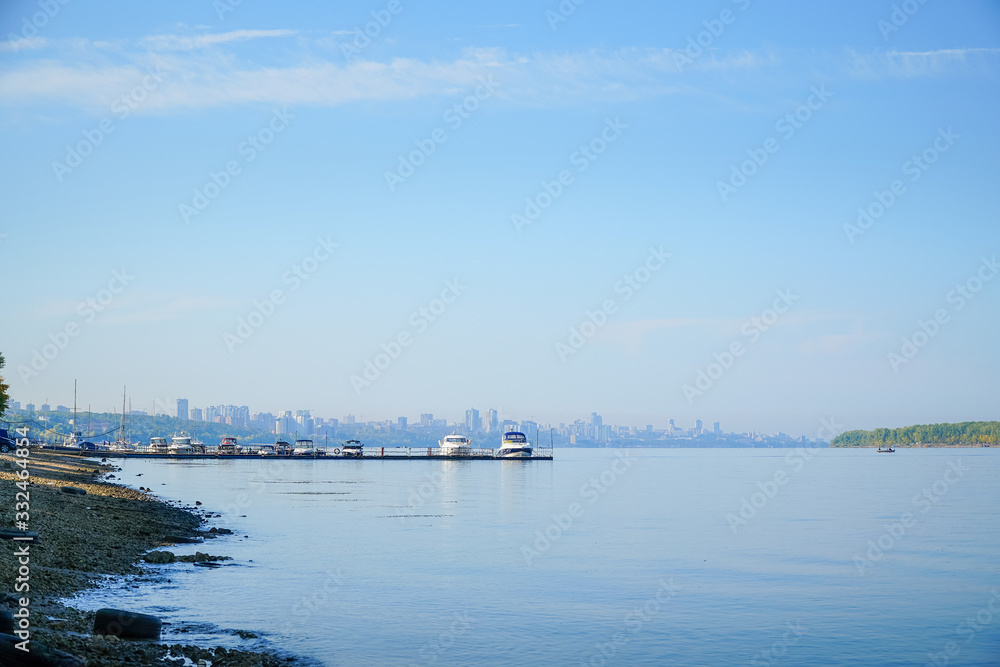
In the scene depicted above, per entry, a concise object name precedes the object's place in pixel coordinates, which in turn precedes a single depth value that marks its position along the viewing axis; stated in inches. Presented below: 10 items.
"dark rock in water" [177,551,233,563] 1205.1
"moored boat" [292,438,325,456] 6742.1
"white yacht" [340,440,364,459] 6824.3
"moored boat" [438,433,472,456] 7032.5
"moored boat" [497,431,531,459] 6379.9
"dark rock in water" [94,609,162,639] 701.3
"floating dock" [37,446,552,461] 5999.0
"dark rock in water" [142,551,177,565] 1162.6
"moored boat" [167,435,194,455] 6569.9
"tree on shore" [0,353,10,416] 2684.5
